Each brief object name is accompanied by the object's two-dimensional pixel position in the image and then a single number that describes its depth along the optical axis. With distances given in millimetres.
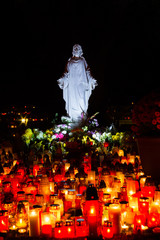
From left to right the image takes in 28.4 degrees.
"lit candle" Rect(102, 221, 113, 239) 2719
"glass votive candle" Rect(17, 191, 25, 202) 3389
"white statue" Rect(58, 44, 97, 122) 8656
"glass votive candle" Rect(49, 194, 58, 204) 3260
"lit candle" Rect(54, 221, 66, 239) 2711
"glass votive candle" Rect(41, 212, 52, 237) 2801
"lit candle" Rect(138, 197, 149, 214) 3051
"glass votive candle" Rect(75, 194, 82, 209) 3354
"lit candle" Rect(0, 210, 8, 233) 2881
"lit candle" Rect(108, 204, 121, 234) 2791
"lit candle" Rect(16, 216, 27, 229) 2994
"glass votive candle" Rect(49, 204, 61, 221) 2996
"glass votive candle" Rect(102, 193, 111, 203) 3314
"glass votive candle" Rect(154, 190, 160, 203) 3257
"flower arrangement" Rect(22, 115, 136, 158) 6629
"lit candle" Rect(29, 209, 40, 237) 2814
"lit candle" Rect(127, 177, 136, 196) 3596
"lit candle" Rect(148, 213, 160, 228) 2934
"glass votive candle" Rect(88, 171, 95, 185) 4043
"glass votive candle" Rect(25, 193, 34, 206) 3285
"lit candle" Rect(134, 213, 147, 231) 2871
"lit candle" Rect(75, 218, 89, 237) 2727
